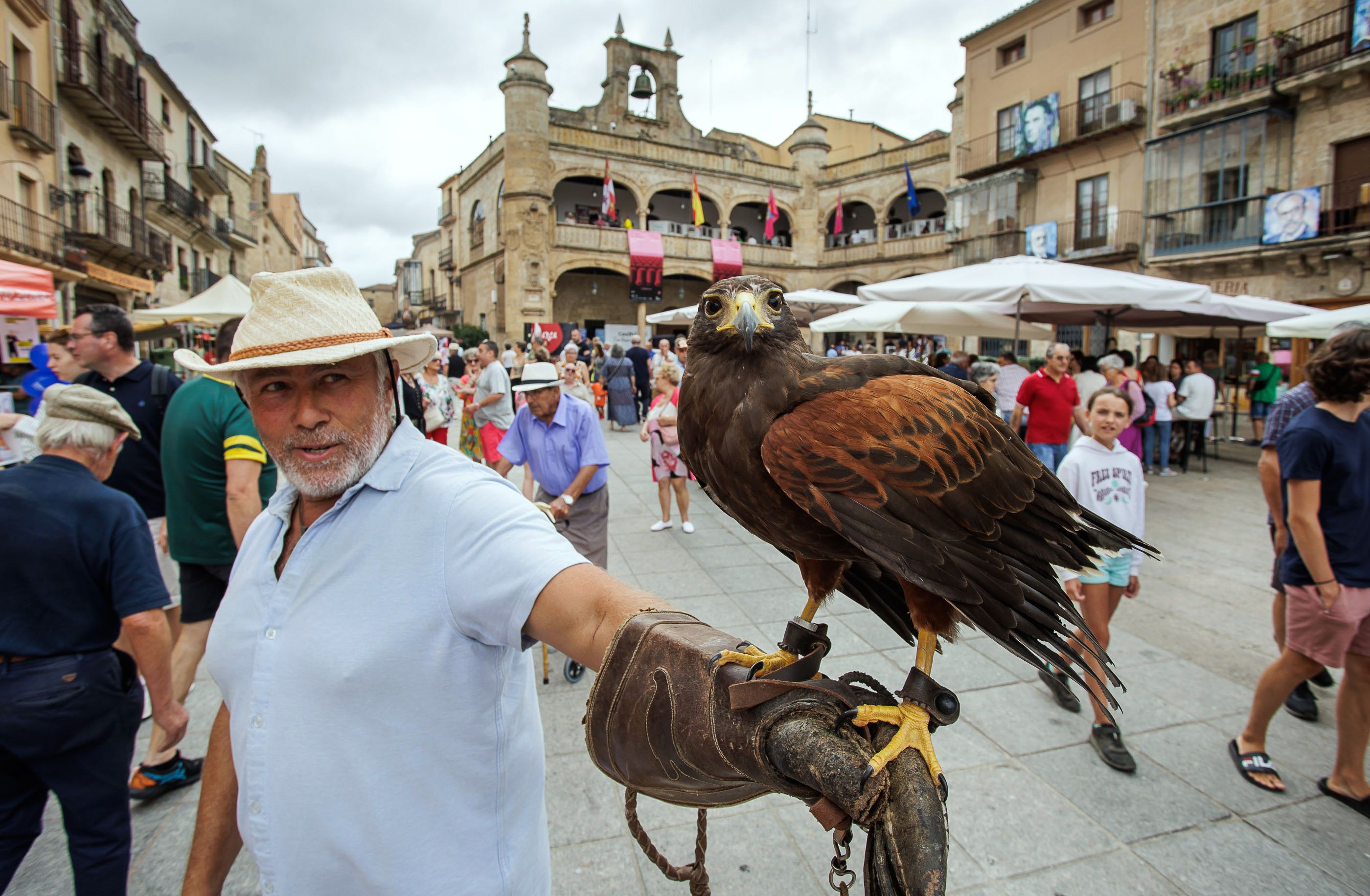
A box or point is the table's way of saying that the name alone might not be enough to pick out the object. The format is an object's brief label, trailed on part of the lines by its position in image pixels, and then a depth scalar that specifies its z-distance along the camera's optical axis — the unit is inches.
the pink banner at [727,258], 1240.8
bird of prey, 53.9
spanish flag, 1143.0
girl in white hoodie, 142.6
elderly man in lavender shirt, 182.2
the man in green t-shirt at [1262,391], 552.7
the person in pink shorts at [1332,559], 116.8
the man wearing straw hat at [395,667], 50.0
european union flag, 1090.7
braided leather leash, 56.2
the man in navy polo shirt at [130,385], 142.6
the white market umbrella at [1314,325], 357.1
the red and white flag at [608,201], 1113.3
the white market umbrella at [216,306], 411.2
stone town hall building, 1113.4
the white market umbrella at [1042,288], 300.4
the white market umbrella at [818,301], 470.0
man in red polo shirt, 287.7
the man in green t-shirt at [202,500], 120.3
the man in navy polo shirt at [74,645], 80.0
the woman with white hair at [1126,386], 325.7
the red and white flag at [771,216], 1209.4
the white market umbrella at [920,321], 413.4
